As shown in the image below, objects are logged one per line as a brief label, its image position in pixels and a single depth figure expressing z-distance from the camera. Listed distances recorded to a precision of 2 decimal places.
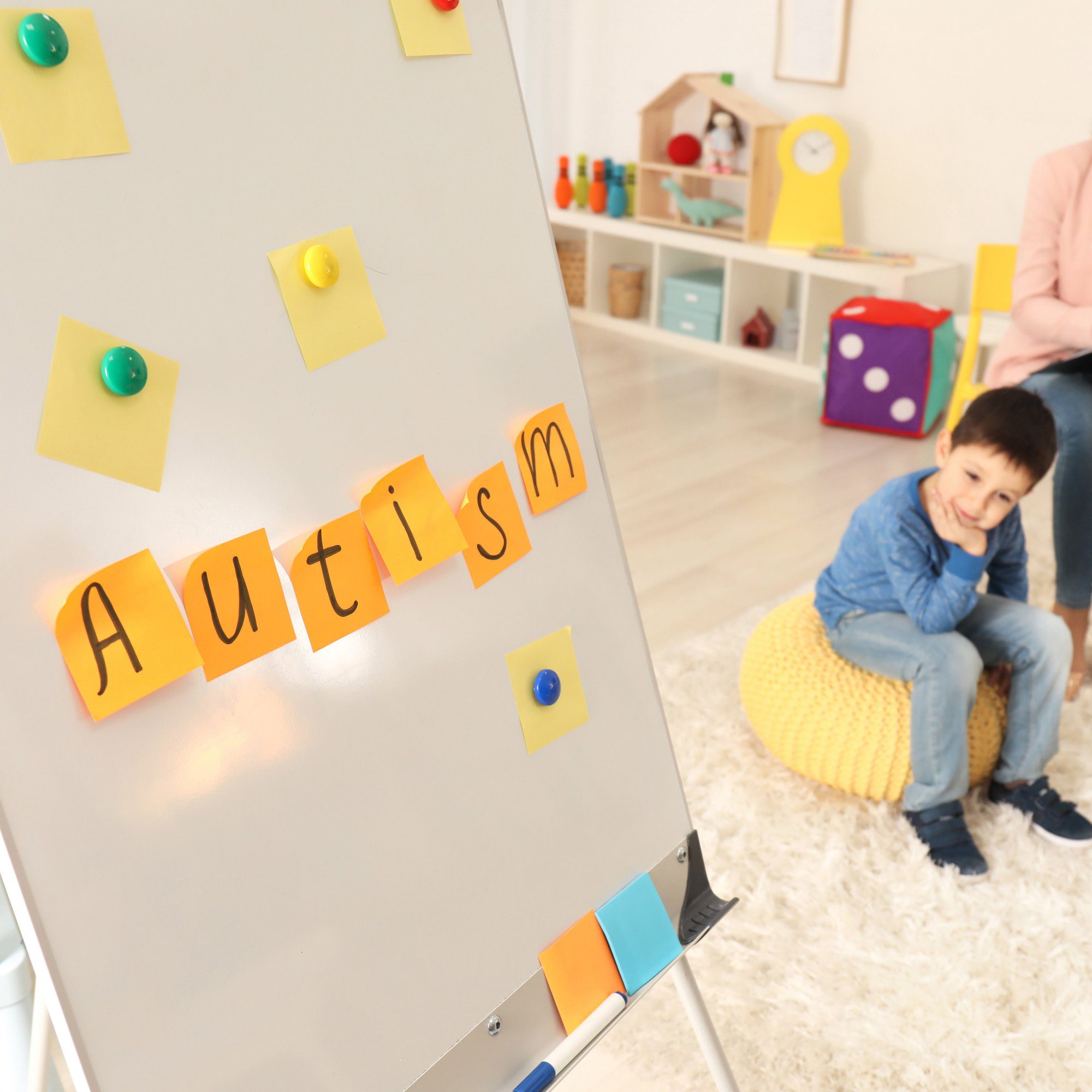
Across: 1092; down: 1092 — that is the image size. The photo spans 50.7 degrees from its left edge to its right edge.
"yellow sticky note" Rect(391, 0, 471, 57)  0.70
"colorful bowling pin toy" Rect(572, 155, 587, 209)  4.47
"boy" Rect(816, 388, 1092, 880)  1.57
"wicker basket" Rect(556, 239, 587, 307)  4.60
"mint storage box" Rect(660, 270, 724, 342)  4.11
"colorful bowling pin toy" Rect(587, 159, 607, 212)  4.40
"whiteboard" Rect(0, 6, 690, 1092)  0.55
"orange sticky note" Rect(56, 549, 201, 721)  0.55
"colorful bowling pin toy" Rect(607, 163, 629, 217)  4.32
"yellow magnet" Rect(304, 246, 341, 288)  0.64
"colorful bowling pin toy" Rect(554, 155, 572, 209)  4.49
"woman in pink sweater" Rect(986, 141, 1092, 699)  2.04
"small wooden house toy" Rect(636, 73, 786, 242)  3.87
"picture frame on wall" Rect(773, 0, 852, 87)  3.69
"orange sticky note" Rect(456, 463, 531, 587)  0.75
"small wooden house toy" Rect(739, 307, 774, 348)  4.04
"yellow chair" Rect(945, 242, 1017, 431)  2.58
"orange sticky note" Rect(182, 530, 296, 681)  0.60
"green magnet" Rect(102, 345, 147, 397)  0.56
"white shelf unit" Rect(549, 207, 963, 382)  3.59
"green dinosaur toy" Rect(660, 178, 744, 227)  4.07
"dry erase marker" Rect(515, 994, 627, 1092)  0.76
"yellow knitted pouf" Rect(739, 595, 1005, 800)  1.69
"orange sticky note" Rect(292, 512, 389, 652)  0.65
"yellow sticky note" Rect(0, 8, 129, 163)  0.53
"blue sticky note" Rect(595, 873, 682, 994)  0.83
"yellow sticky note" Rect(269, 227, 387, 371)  0.64
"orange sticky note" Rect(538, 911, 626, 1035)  0.79
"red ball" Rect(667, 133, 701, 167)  4.12
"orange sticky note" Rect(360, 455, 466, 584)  0.69
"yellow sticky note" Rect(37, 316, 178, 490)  0.55
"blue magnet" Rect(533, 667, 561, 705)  0.79
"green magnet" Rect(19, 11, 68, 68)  0.53
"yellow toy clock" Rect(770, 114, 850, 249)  3.71
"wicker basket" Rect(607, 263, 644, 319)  4.38
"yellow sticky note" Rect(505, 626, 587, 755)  0.78
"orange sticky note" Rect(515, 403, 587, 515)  0.79
